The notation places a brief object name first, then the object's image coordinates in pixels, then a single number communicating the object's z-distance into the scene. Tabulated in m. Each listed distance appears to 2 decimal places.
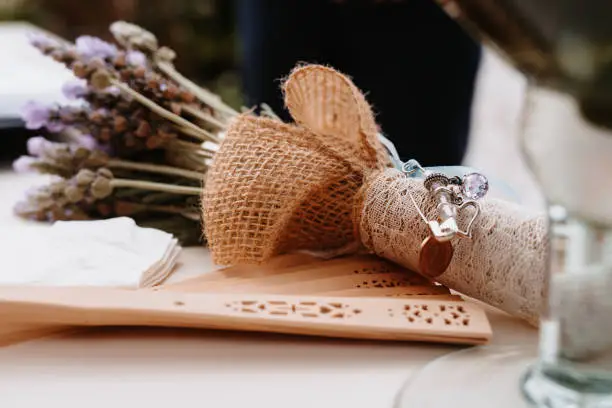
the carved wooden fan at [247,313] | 0.47
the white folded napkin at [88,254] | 0.56
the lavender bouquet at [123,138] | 0.70
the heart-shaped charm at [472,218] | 0.51
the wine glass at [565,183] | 0.33
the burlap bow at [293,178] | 0.60
